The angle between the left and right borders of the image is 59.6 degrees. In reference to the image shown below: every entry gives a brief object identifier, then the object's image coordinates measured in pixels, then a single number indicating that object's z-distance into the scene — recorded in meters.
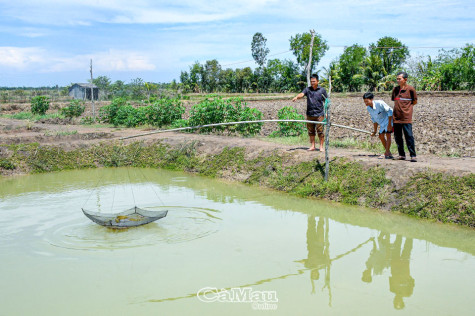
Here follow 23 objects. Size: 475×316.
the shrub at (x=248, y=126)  11.60
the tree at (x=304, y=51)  33.16
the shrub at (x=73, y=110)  19.62
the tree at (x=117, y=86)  36.30
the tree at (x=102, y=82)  46.56
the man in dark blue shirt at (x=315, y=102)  7.43
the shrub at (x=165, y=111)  13.73
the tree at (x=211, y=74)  37.19
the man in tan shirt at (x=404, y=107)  6.31
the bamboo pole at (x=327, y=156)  6.98
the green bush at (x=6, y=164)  9.68
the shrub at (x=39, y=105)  22.16
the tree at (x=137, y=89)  30.68
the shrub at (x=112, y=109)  16.44
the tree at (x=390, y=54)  29.91
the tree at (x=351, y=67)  30.08
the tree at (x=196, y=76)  37.06
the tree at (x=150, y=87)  32.97
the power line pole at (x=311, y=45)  10.53
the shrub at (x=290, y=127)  10.98
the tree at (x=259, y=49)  41.66
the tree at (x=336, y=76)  29.22
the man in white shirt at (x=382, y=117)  6.66
